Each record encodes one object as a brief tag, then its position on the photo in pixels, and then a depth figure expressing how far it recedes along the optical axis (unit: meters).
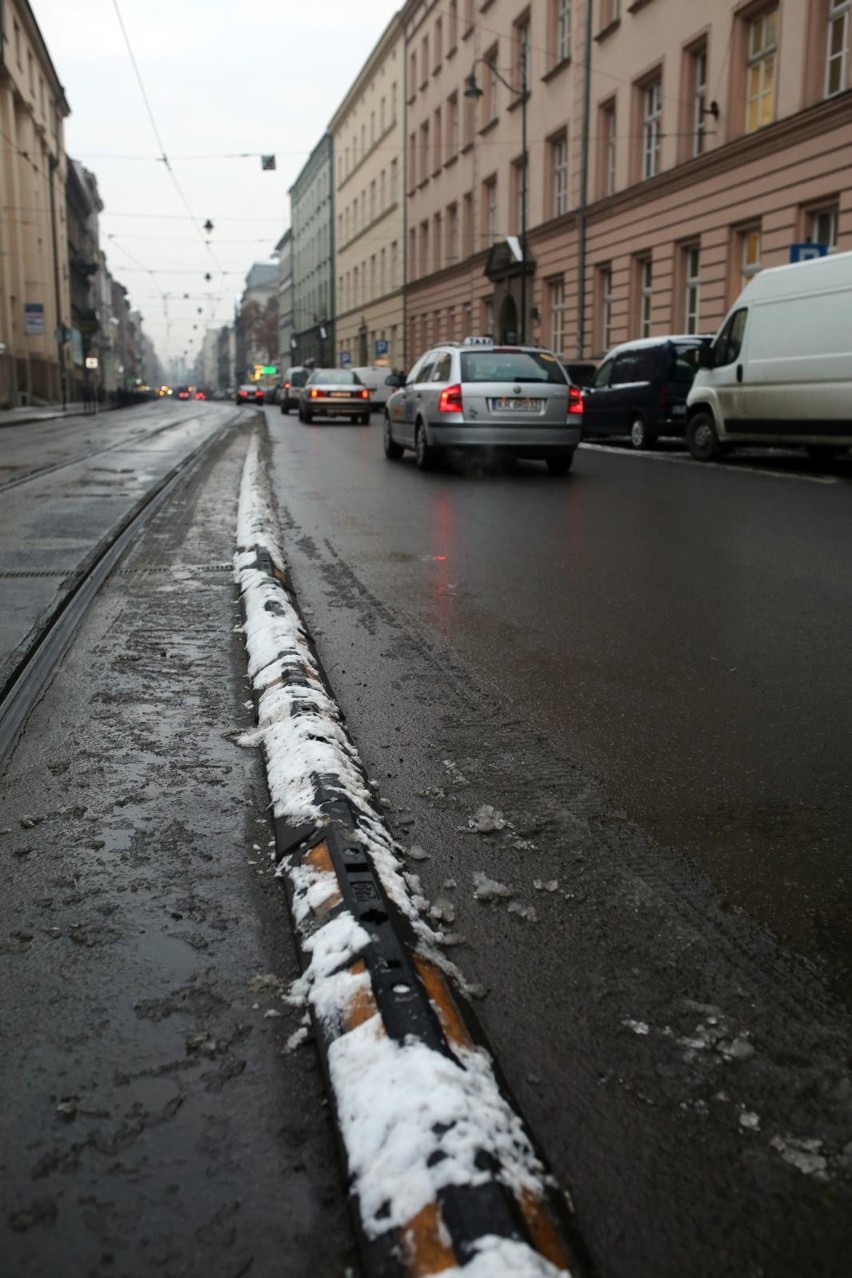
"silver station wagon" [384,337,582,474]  14.34
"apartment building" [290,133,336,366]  77.81
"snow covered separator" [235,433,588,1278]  1.48
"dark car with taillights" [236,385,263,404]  75.00
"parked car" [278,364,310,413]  45.34
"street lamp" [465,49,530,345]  33.44
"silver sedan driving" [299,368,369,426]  31.81
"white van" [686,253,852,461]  14.06
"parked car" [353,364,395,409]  44.34
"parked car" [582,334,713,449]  19.22
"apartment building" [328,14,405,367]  55.53
